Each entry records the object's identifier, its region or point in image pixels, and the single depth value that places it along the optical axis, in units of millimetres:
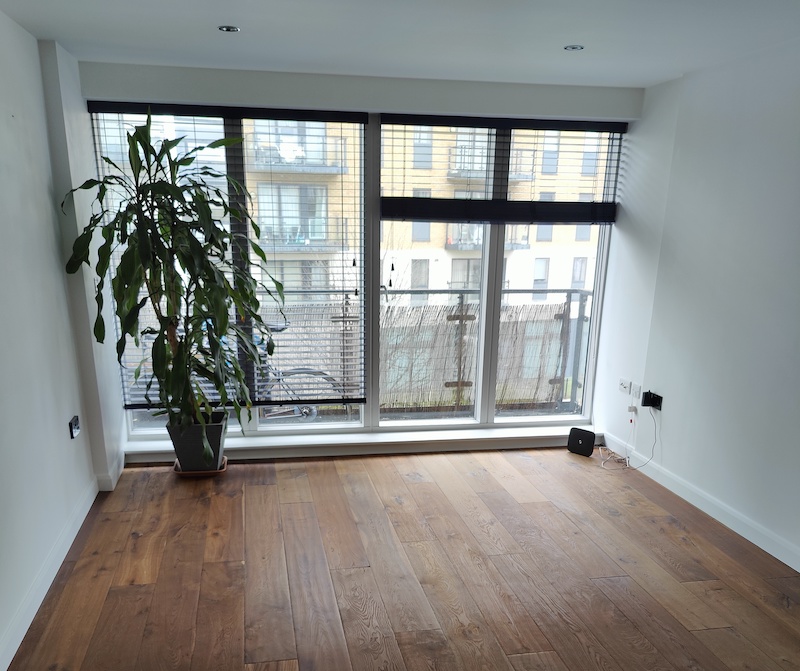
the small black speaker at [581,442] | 3643
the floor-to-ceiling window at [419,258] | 3229
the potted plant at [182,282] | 2564
